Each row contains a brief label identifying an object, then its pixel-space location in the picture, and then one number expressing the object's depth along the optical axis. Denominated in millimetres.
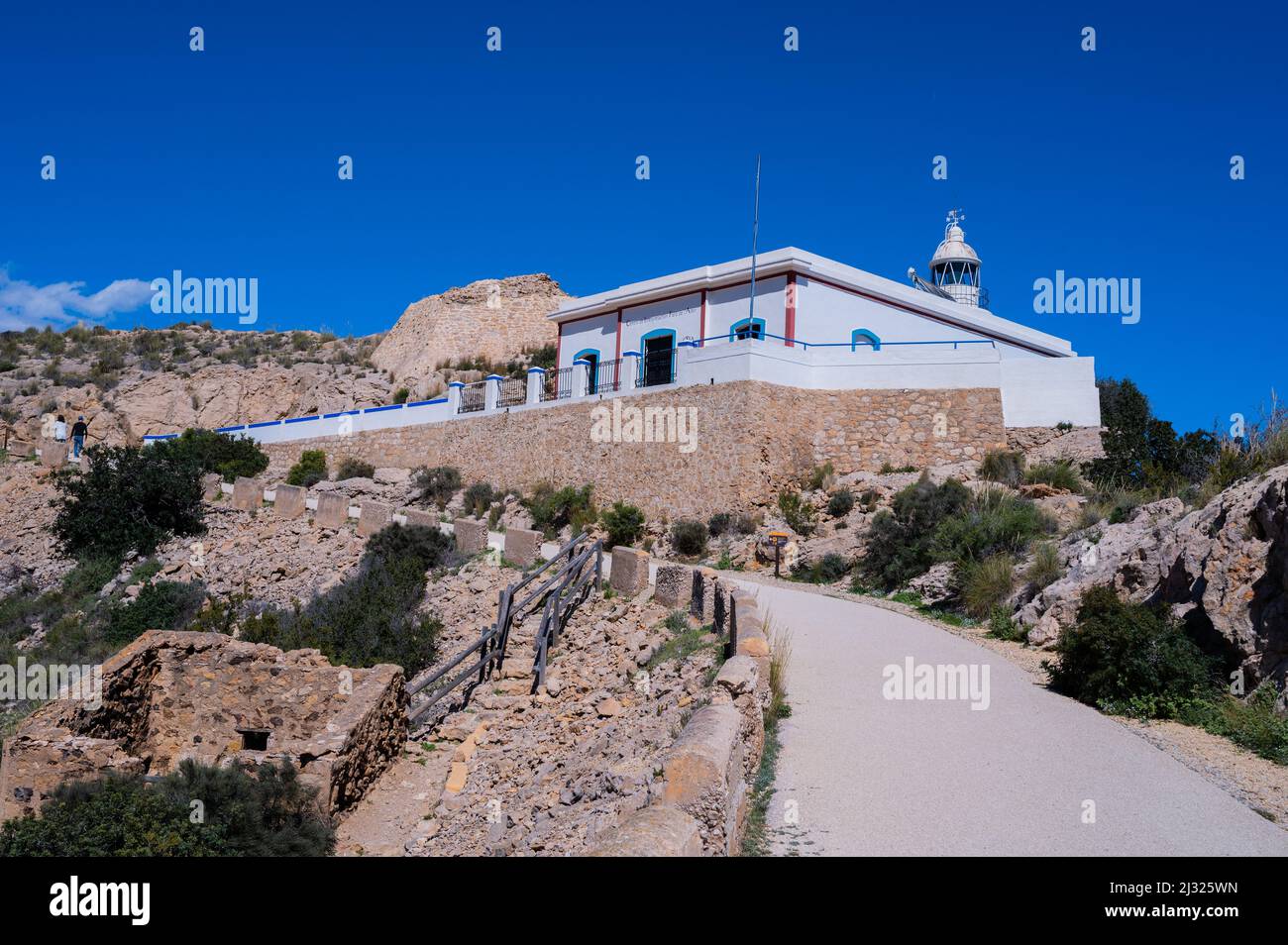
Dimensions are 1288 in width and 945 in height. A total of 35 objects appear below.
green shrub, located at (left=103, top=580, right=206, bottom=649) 17531
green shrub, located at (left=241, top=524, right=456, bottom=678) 14203
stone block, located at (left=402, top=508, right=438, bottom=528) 20688
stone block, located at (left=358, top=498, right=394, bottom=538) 21406
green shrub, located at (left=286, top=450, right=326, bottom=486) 30016
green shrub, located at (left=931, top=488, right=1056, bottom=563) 14867
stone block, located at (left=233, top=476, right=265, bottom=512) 25312
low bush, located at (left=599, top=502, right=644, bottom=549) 22188
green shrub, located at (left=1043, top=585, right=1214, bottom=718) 8250
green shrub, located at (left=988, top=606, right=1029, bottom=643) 11500
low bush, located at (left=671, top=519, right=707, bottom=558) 21109
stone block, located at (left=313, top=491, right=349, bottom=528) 22531
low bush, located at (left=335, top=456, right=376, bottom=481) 29547
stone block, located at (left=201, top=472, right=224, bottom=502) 25975
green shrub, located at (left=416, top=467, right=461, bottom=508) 27453
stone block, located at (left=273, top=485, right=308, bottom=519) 23562
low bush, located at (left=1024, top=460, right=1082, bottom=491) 19594
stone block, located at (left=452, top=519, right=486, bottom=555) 19344
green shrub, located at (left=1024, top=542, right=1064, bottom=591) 12312
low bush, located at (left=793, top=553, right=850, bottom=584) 18025
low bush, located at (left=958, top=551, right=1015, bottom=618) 12984
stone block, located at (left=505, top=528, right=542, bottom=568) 18141
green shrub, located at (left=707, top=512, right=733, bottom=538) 21531
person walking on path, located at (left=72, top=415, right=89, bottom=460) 32547
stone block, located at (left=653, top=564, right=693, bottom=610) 13578
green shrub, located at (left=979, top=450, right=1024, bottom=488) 20750
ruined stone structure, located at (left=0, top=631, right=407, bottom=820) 9508
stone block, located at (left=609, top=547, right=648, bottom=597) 15188
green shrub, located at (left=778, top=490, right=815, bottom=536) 20594
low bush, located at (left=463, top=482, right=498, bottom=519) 26156
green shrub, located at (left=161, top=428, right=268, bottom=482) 30344
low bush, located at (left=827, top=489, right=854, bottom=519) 20828
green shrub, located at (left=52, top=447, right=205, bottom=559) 23188
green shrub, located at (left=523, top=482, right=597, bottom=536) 24219
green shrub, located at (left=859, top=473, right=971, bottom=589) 16219
